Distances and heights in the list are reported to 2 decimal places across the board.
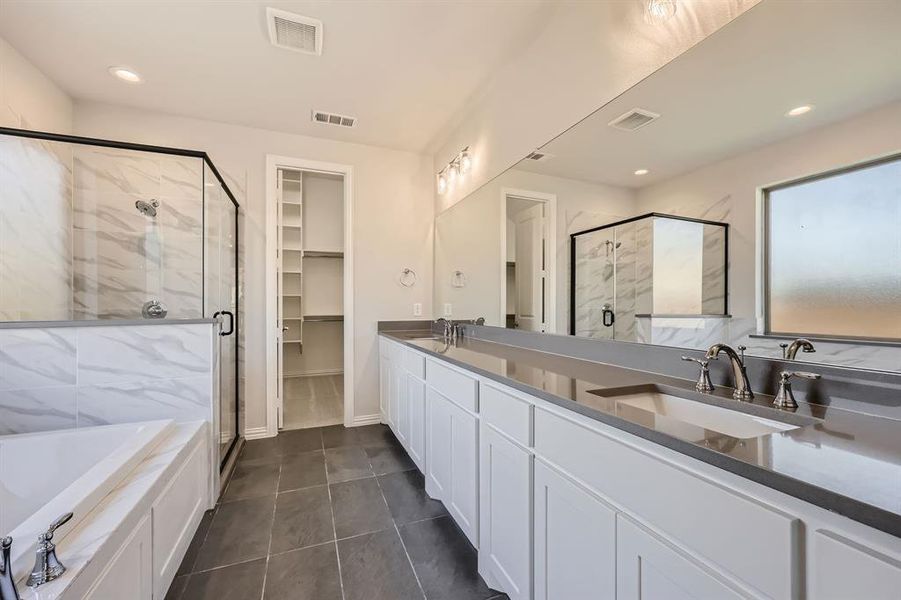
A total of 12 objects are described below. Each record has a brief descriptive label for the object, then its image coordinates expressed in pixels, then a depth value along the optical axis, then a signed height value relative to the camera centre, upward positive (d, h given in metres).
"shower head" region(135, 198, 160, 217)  2.51 +0.65
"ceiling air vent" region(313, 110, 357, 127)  2.83 +1.45
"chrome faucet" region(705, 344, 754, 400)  1.02 -0.20
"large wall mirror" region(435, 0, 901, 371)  0.85 +0.34
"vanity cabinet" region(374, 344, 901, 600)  0.53 -0.46
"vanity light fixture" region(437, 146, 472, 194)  2.82 +1.10
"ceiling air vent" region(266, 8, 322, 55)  1.88 +1.48
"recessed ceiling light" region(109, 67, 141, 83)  2.30 +1.47
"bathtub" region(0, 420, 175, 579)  1.30 -0.64
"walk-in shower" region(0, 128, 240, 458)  2.18 +0.42
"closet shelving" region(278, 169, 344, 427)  4.60 +0.33
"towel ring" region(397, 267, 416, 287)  3.47 +0.21
